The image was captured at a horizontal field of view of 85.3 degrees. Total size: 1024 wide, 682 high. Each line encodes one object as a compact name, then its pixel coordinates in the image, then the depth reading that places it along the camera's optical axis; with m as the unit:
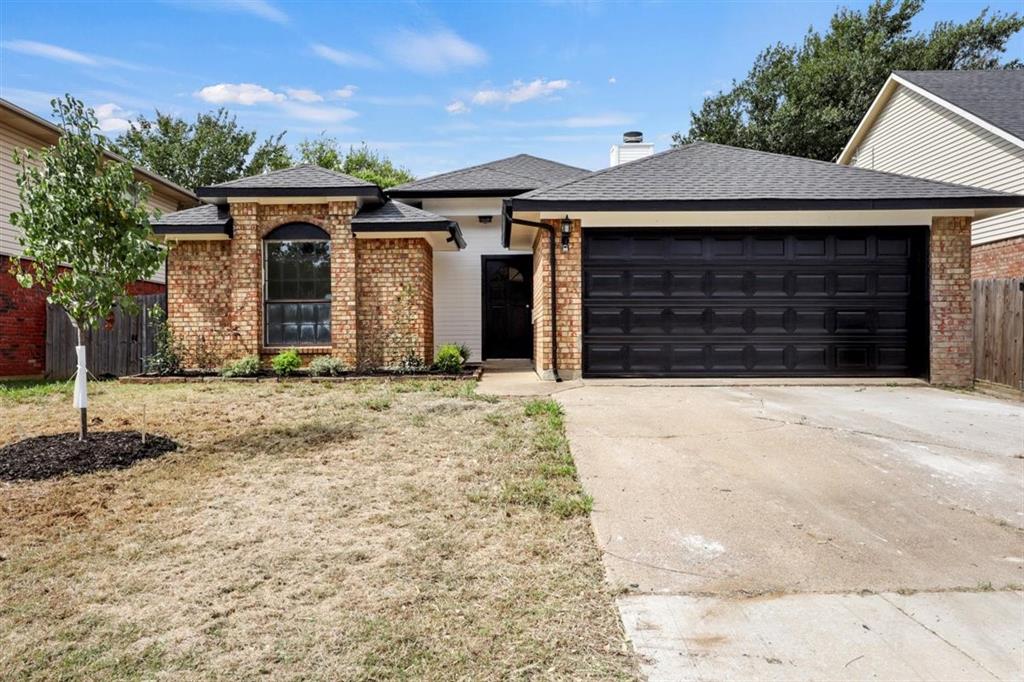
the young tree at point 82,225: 4.63
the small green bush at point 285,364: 9.22
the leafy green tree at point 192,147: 29.67
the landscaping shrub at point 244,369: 9.12
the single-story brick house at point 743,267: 8.39
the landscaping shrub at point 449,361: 9.51
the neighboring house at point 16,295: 10.85
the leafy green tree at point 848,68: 24.05
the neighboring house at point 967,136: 12.35
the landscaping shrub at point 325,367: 9.12
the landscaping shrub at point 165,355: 9.57
